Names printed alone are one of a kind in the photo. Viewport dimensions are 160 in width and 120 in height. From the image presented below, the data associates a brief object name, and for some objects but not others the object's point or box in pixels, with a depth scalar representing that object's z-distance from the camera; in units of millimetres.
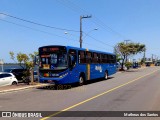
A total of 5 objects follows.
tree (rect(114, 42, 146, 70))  70000
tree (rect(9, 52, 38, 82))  26766
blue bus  22281
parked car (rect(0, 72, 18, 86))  25584
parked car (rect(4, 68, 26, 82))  32344
